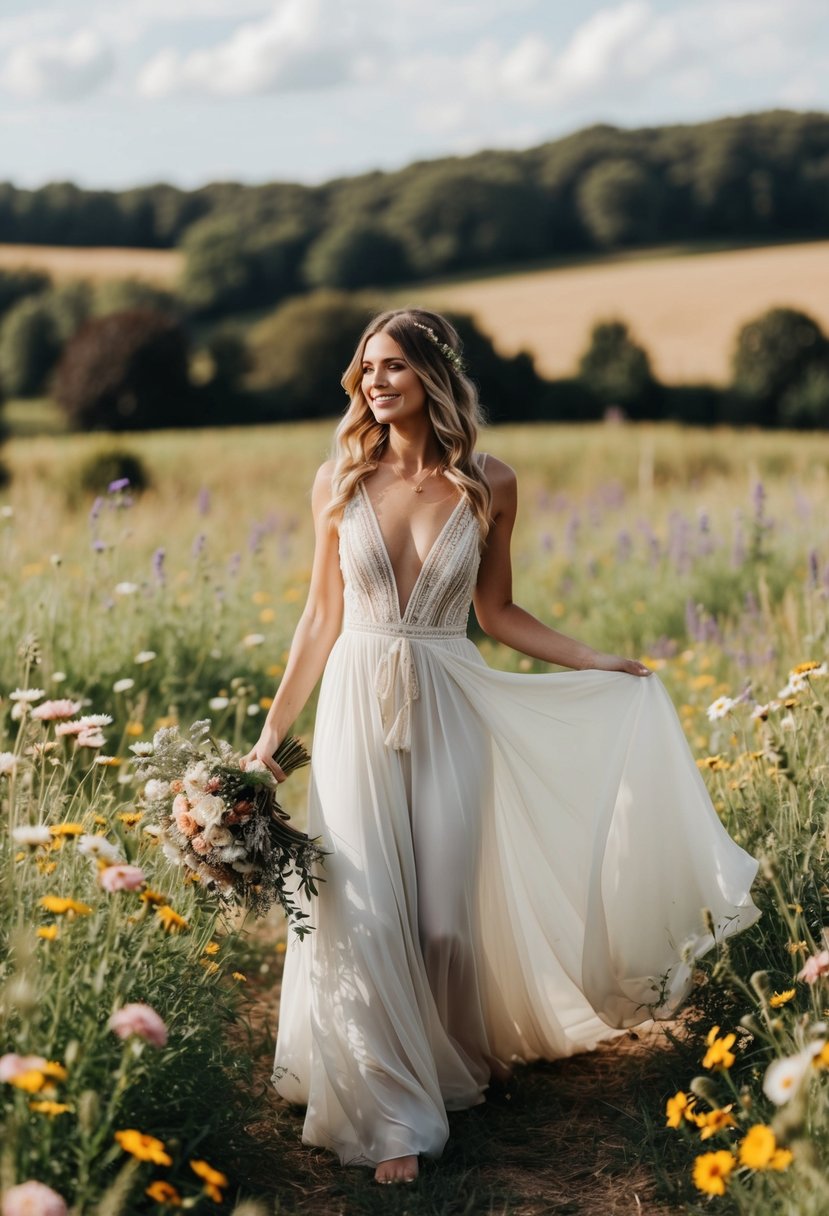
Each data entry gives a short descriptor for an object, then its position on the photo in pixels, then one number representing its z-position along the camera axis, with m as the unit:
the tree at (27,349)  44.56
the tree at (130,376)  35.44
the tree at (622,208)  52.69
